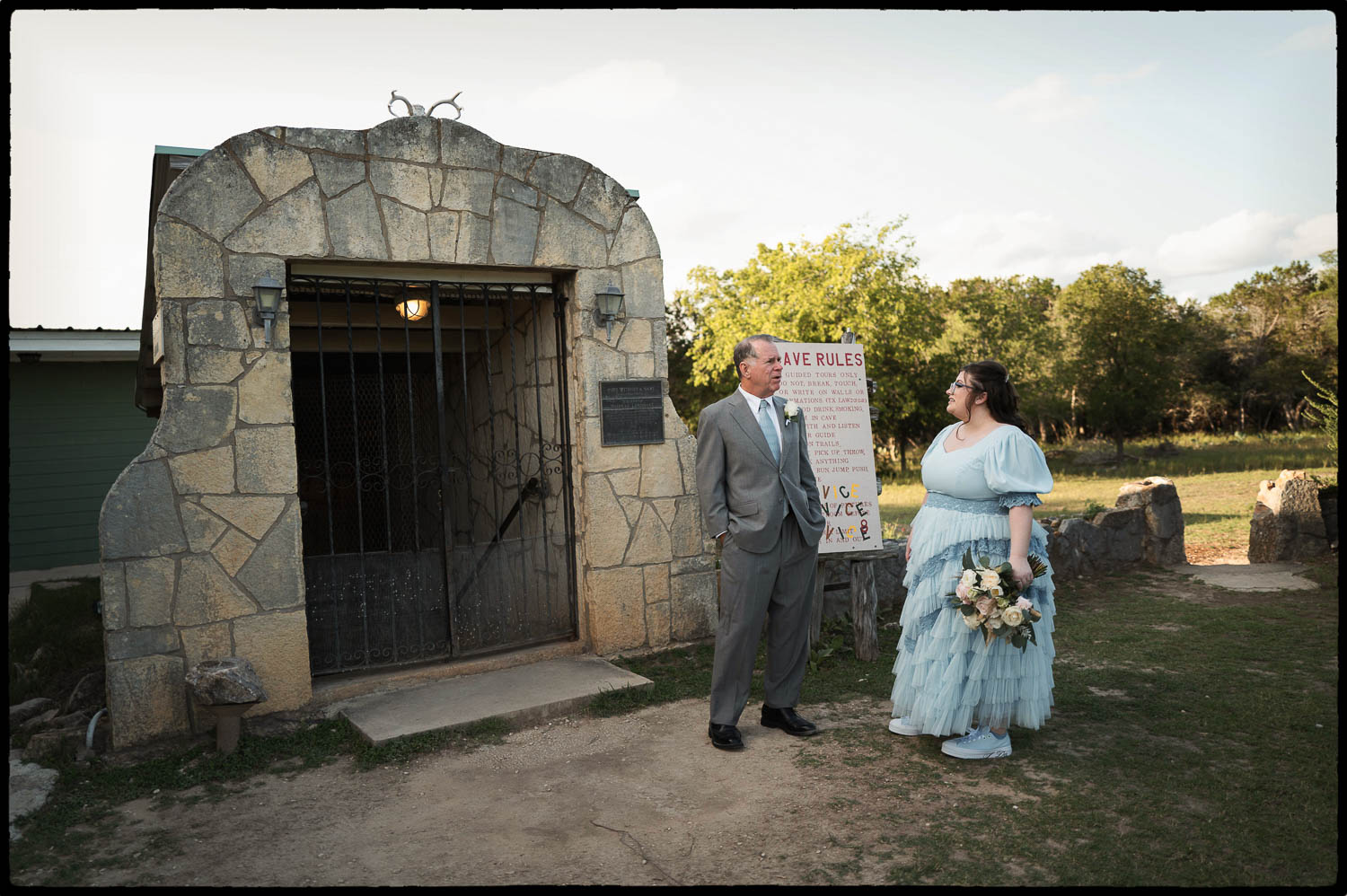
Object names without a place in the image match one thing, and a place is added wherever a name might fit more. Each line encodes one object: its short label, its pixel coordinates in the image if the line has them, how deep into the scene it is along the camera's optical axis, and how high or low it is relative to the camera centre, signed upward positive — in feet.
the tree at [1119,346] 72.33 +6.26
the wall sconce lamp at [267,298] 16.14 +2.62
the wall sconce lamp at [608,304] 19.44 +2.81
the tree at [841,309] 70.69 +9.58
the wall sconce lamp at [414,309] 22.27 +3.25
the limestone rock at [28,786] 13.01 -4.84
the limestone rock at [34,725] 16.20 -4.69
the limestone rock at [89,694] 17.46 -4.56
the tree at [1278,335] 88.89 +8.80
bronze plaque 19.76 +0.58
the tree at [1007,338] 81.41 +7.90
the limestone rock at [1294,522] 28.63 -3.12
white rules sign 19.44 +0.00
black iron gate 18.62 -1.13
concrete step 15.76 -4.59
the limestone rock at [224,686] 14.62 -3.69
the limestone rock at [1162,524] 29.01 -3.11
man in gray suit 14.62 -1.39
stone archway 15.52 +1.45
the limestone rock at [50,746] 14.94 -4.68
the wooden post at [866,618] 19.44 -3.83
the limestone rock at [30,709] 16.94 -4.67
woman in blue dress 13.38 -1.99
